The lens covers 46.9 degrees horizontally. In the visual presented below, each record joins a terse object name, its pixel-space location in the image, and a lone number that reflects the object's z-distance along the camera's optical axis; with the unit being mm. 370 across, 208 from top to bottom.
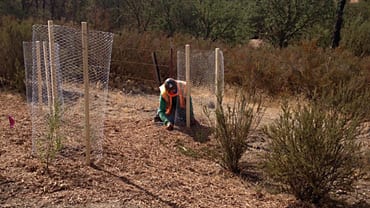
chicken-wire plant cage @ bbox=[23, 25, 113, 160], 5242
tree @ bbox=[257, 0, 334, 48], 24984
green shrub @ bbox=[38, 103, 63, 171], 4703
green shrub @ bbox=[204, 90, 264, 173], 5309
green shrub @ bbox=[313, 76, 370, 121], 4129
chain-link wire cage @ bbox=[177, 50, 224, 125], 7633
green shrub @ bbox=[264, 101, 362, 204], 4074
